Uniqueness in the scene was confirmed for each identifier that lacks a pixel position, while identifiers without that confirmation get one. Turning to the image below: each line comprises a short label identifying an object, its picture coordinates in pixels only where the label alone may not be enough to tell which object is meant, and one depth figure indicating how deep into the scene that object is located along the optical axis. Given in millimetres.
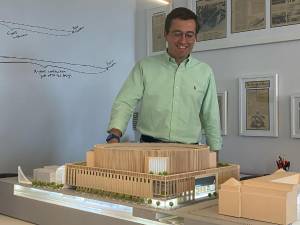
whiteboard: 2346
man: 1694
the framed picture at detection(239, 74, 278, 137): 2254
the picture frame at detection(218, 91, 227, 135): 2463
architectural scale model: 1011
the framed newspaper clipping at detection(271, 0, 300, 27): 2182
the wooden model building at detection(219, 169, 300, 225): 854
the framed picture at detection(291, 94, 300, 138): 2168
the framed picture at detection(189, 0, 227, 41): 2500
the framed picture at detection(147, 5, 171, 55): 2848
